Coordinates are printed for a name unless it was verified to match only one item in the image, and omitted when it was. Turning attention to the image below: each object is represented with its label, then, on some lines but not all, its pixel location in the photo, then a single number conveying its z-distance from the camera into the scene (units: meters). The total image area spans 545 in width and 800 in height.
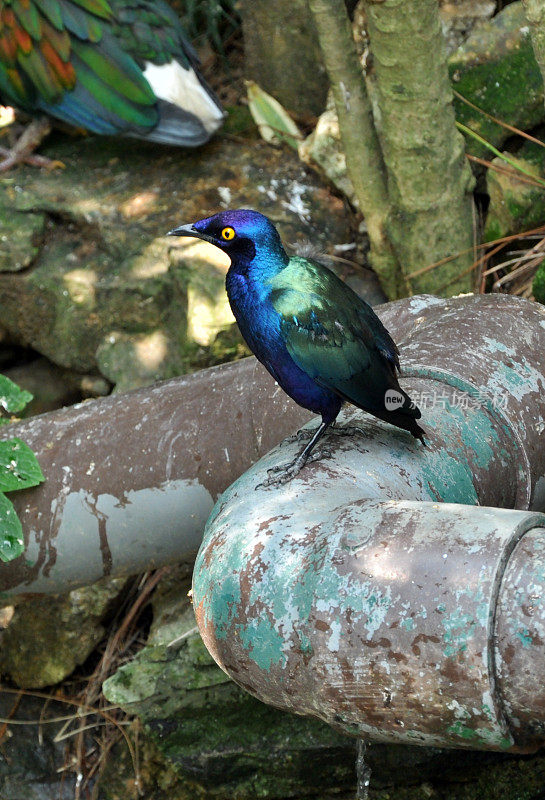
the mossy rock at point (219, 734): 5.51
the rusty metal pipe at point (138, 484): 5.18
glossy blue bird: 4.13
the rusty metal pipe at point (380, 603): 2.82
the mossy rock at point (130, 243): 8.14
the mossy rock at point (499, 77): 7.23
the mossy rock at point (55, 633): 7.13
